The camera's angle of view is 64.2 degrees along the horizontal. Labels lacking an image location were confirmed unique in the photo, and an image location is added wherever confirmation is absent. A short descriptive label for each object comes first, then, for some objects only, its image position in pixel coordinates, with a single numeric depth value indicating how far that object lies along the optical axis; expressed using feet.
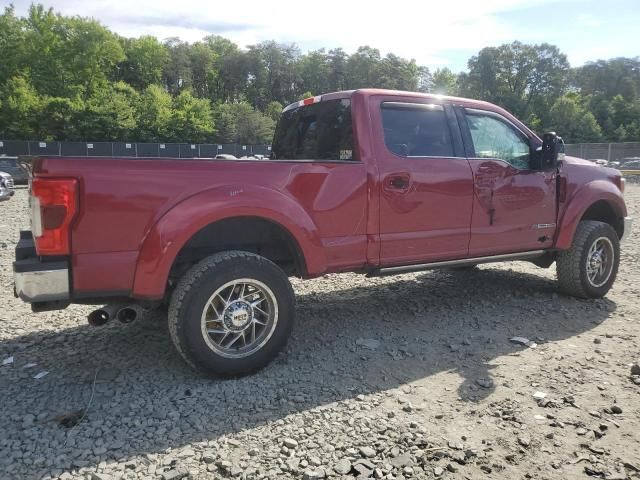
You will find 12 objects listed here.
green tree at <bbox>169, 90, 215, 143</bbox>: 196.54
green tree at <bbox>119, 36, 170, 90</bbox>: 290.76
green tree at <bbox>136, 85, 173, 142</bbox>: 183.83
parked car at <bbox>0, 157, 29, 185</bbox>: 68.85
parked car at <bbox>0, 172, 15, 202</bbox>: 49.11
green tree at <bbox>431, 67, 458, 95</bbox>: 355.87
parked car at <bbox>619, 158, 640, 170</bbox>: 106.11
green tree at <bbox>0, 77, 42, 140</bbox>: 158.51
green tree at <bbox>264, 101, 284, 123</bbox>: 272.10
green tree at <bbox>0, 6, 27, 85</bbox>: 213.46
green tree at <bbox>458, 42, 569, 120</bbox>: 277.44
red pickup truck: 10.11
